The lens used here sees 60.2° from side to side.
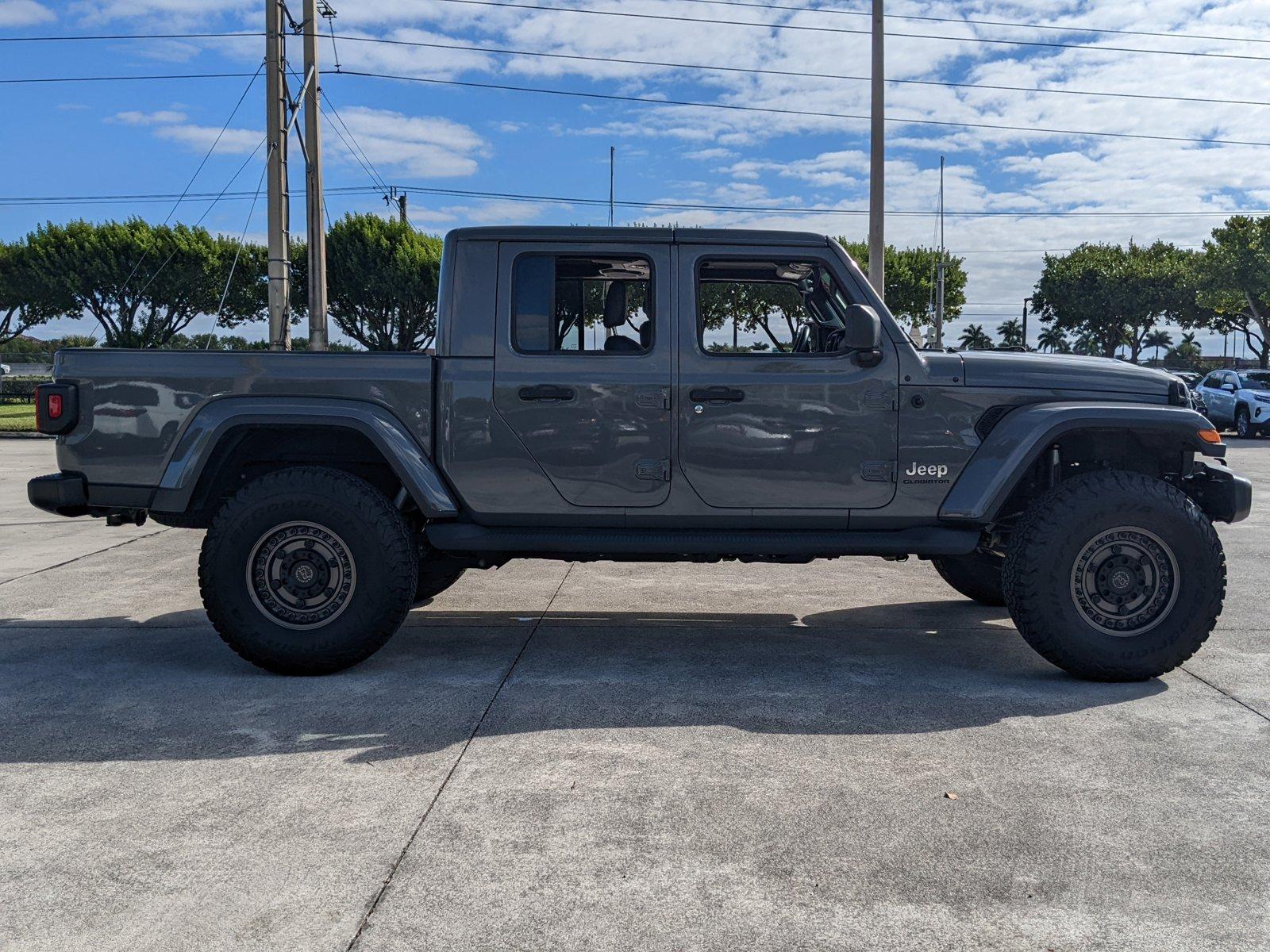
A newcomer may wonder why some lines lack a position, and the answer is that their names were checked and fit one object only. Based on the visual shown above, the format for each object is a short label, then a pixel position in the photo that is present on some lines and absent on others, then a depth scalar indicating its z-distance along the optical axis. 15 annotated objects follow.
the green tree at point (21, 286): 46.03
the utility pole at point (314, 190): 16.69
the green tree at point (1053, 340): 75.62
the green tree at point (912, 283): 50.94
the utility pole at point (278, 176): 15.16
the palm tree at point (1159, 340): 114.00
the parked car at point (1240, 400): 27.11
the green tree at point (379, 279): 43.84
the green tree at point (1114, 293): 59.28
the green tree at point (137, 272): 45.22
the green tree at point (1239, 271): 38.53
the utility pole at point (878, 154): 17.91
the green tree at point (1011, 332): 88.39
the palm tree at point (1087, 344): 65.75
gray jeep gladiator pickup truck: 5.11
